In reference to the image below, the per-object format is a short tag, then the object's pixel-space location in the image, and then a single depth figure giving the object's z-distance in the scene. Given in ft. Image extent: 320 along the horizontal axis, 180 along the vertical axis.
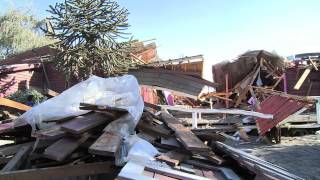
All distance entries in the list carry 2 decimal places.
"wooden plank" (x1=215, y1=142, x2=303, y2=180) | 8.78
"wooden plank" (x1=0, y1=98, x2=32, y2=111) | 14.36
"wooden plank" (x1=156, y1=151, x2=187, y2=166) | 7.62
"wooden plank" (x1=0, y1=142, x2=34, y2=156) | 9.43
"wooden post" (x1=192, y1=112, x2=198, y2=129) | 25.21
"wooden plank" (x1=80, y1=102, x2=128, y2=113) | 8.76
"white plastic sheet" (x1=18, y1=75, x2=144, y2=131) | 9.79
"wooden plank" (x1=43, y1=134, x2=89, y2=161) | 7.49
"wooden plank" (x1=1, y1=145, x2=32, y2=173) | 8.38
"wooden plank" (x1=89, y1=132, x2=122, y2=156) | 7.18
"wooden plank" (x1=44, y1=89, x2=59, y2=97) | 15.50
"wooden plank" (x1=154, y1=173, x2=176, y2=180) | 6.81
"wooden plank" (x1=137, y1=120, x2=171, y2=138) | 9.15
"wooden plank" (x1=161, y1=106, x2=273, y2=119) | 23.25
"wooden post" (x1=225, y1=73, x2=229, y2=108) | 38.42
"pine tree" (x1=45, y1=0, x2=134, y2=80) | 30.20
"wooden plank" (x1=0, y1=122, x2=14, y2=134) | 10.11
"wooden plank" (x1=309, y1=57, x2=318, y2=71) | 36.55
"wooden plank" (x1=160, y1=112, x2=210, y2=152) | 7.96
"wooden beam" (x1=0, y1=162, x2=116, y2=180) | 7.47
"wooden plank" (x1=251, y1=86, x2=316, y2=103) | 22.50
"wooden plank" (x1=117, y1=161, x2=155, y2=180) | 6.19
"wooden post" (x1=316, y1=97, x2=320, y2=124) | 25.56
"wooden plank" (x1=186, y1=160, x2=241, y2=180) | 7.85
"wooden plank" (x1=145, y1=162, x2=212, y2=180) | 7.02
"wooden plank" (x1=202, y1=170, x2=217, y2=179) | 7.58
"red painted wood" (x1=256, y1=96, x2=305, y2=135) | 23.56
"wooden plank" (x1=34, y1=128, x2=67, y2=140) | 8.23
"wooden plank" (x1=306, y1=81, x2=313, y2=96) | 39.13
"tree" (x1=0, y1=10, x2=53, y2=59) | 69.99
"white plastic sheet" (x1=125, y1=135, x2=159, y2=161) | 7.67
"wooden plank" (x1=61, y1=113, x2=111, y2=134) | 7.92
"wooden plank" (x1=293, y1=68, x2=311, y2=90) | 34.49
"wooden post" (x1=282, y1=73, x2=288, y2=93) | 39.29
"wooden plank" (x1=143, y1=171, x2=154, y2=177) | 6.79
